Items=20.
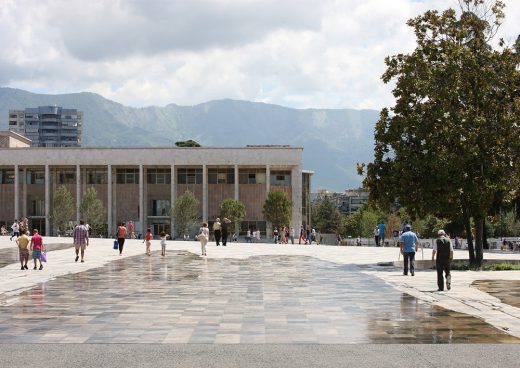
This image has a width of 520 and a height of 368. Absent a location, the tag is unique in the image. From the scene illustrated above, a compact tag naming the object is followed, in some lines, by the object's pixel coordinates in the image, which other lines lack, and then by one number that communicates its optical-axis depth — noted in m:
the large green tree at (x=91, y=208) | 86.88
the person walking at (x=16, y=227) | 55.28
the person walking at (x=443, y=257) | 19.14
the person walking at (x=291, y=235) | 74.59
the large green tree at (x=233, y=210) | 85.19
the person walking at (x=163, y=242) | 37.05
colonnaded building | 93.88
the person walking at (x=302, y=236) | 77.09
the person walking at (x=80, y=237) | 30.59
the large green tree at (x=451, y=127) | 29.97
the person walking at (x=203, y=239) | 38.12
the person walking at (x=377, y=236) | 55.68
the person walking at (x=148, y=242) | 37.88
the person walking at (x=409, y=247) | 24.31
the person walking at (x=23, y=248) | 25.66
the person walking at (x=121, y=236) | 37.12
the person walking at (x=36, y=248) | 25.98
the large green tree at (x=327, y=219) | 155.12
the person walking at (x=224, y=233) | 50.08
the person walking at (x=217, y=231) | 49.72
